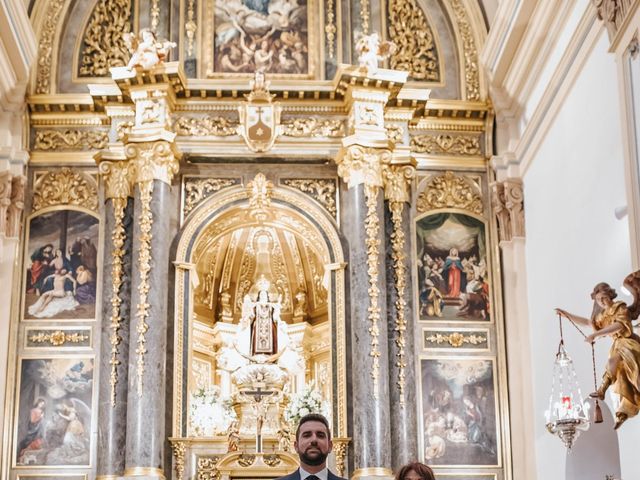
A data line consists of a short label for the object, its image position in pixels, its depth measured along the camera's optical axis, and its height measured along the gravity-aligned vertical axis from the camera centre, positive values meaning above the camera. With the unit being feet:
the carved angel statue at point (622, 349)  36.35 +3.90
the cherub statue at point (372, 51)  59.62 +20.96
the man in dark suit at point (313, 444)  22.12 +0.74
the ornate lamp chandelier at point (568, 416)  41.45 +2.25
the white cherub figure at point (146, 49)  59.00 +20.83
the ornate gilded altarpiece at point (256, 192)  58.23 +14.36
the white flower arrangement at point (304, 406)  59.16 +3.80
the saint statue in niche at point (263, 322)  60.85 +8.05
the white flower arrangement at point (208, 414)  59.11 +3.46
